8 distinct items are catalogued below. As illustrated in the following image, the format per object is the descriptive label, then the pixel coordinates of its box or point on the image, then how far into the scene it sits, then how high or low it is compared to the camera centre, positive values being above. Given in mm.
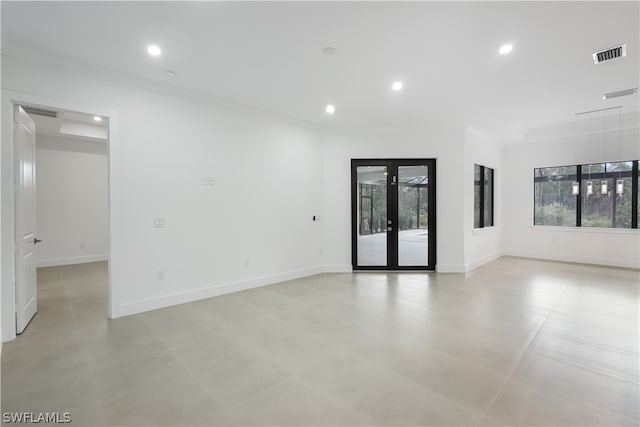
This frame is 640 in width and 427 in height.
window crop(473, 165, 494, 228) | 7152 +322
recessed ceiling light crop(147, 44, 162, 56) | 3068 +1750
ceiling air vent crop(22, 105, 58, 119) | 5020 +1770
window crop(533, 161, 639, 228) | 6341 +312
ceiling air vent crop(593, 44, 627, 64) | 3164 +1754
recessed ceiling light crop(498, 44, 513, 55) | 3075 +1746
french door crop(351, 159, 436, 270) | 6176 -81
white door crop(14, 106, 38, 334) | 3168 -90
